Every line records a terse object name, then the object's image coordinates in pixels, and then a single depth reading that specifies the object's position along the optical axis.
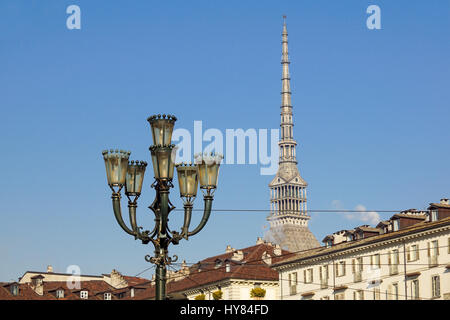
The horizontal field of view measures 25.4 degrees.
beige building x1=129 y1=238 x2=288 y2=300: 101.44
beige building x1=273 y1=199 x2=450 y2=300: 80.25
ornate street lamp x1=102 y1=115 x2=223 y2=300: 19.27
